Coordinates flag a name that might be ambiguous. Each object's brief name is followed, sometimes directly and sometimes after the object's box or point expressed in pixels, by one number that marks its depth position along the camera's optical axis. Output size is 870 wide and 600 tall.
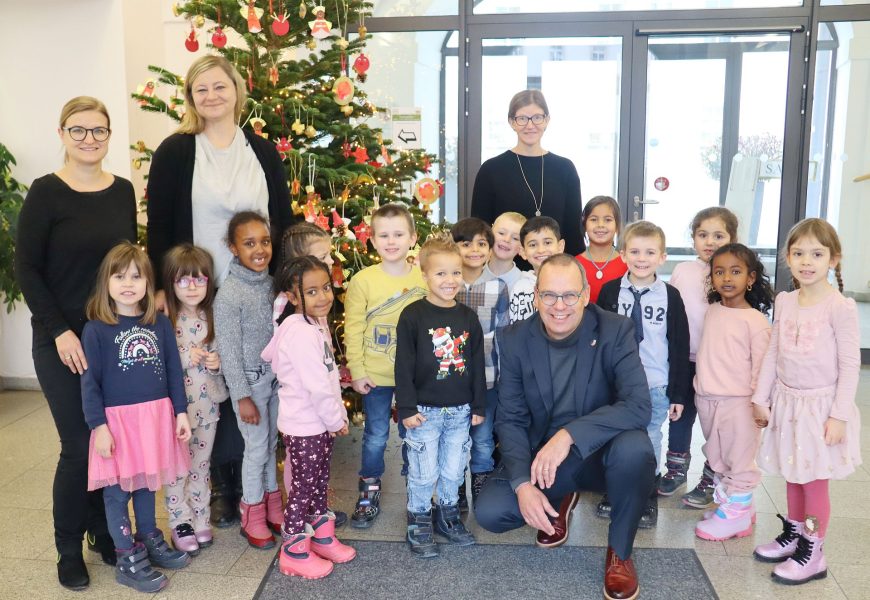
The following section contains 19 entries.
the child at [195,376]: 2.72
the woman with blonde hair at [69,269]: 2.47
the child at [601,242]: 3.32
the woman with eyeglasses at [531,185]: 3.66
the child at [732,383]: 2.98
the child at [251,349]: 2.76
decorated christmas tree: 3.38
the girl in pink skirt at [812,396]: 2.57
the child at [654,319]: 3.04
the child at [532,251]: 3.12
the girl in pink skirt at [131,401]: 2.48
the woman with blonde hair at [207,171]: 2.81
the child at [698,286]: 3.25
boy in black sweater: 2.78
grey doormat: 2.57
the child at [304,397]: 2.64
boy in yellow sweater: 2.94
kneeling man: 2.51
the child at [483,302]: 3.06
